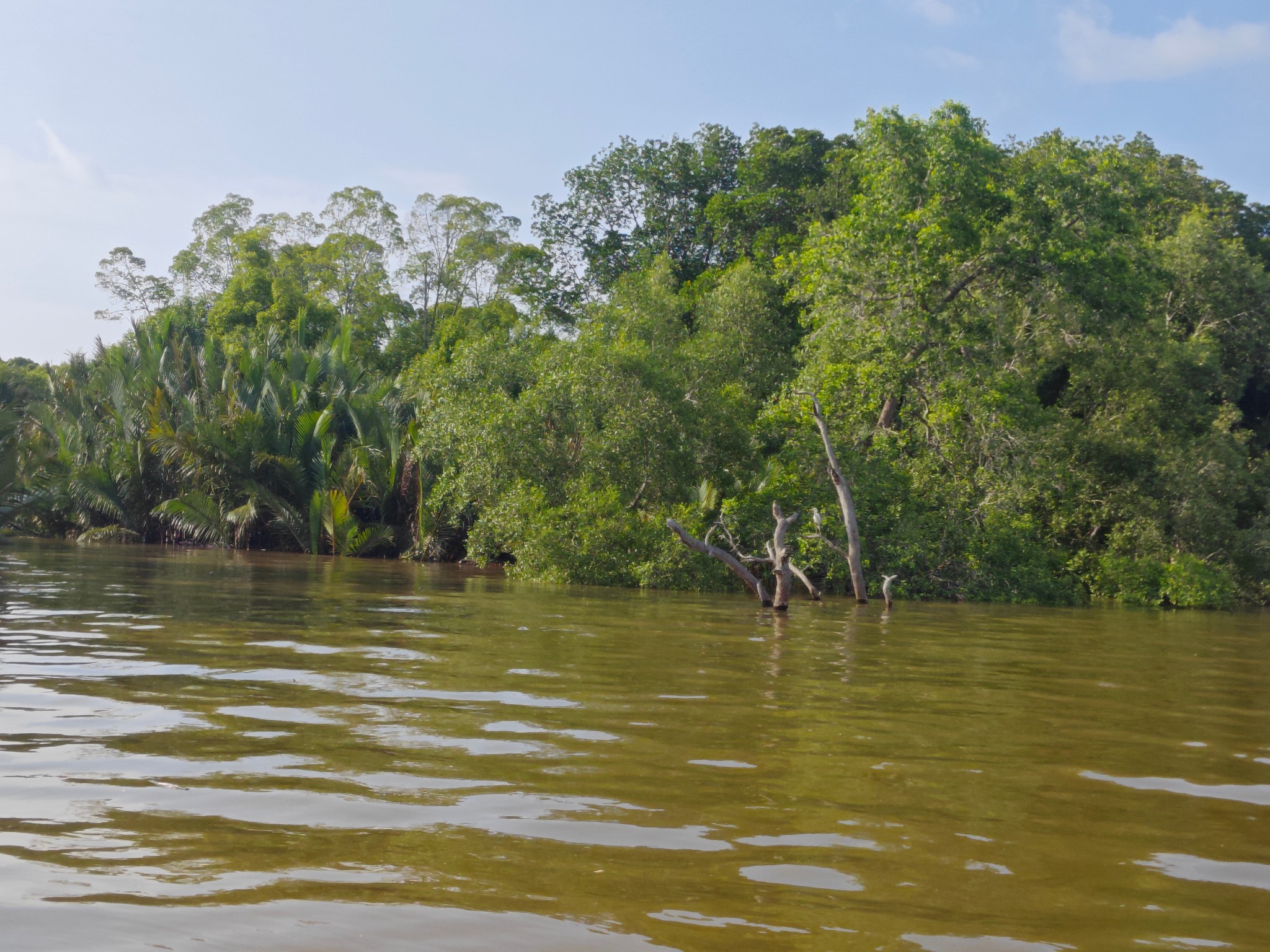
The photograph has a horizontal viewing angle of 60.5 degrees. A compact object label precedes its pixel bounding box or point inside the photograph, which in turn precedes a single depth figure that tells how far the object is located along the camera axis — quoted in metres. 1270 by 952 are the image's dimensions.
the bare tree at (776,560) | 13.34
